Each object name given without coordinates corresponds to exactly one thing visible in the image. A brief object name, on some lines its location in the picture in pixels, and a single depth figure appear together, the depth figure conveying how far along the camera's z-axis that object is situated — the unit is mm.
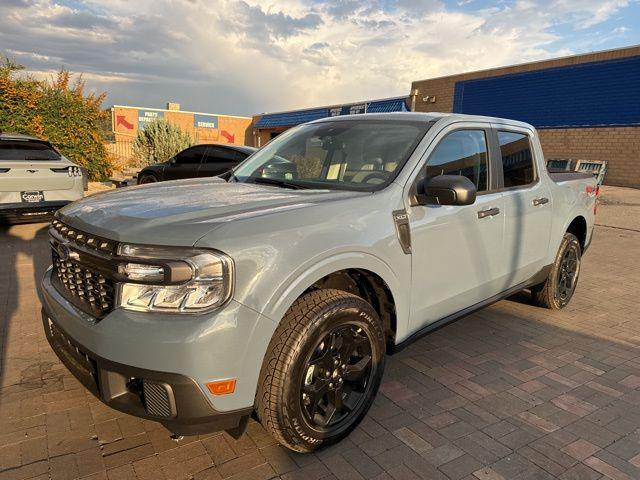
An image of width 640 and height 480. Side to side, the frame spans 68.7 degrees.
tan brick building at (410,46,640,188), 17234
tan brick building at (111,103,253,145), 43250
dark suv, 8953
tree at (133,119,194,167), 16656
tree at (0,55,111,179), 12391
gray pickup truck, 2008
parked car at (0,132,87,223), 6852
